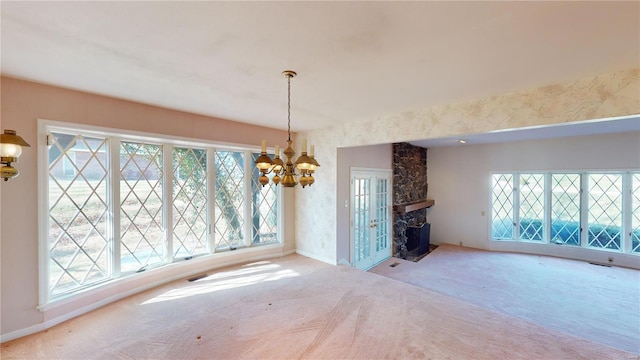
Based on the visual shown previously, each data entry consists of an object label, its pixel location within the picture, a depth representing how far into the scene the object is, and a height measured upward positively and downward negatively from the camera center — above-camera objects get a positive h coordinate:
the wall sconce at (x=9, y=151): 1.90 +0.22
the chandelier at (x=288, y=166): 2.25 +0.11
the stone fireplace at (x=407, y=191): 6.27 -0.38
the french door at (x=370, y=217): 5.11 -0.88
